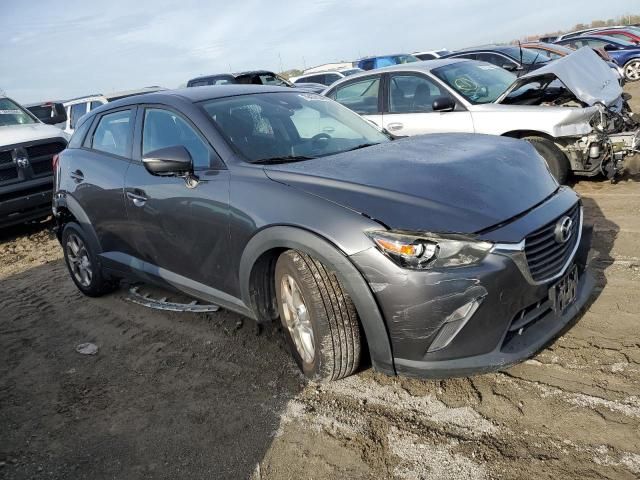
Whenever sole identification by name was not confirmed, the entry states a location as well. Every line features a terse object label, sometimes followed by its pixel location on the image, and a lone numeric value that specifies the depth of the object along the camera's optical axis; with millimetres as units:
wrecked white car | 5781
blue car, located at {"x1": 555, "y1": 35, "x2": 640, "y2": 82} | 16656
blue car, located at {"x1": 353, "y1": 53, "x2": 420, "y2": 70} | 18359
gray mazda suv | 2457
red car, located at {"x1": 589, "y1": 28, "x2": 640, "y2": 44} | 18562
